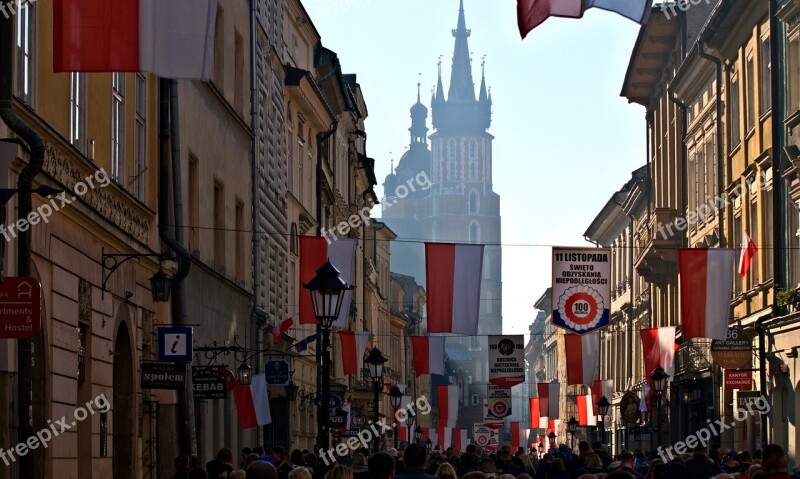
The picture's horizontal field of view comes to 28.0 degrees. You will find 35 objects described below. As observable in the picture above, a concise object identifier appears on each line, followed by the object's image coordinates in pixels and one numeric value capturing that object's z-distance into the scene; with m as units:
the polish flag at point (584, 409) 65.74
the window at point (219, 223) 31.42
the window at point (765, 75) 36.94
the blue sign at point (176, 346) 21.62
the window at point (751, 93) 38.59
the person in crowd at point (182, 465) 16.59
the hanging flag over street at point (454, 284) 30.42
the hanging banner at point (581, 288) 31.66
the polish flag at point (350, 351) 41.06
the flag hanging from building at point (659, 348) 37.91
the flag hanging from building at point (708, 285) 29.56
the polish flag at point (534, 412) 71.11
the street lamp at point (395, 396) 44.09
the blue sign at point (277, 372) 34.50
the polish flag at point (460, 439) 88.69
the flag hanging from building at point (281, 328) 36.84
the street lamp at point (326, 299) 17.53
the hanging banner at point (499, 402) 46.19
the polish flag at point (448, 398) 60.09
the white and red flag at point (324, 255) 30.30
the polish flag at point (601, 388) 53.81
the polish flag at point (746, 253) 34.96
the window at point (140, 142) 23.23
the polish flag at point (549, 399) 61.44
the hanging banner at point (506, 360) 42.44
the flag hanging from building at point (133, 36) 14.15
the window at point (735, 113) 41.16
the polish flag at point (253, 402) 27.88
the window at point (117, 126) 21.48
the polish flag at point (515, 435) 89.56
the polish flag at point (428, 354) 45.11
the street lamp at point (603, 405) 46.19
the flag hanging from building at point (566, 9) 14.61
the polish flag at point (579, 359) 44.19
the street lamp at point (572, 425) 55.08
